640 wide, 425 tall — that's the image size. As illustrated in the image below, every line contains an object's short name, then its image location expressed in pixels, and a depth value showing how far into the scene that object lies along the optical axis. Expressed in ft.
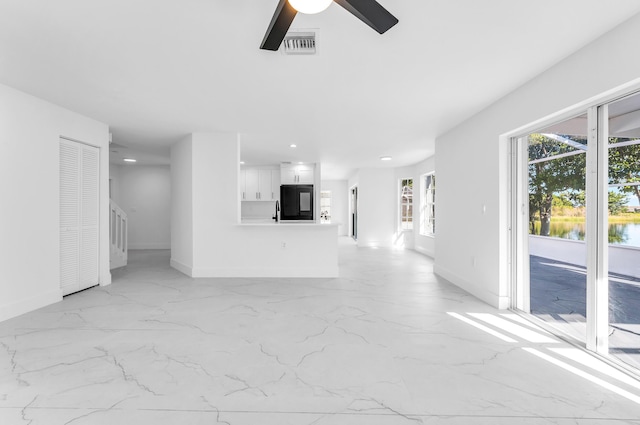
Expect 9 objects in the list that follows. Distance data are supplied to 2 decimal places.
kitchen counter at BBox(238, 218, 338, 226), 16.52
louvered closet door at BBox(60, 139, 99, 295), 12.73
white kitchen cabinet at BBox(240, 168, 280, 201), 27.22
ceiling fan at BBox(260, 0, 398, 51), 4.49
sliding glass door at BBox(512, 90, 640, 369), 7.43
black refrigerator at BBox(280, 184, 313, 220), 25.90
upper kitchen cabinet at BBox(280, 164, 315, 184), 26.25
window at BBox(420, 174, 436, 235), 25.27
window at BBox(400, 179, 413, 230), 28.96
